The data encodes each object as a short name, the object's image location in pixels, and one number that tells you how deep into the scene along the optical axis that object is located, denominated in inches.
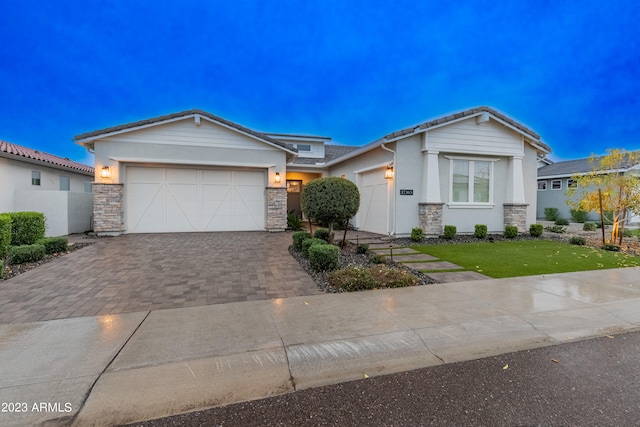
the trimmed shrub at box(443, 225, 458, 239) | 439.8
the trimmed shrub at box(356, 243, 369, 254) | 337.7
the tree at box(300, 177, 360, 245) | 321.7
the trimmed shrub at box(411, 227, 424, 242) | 423.8
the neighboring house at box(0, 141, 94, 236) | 439.8
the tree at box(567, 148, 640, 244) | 415.8
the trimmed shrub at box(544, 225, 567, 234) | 547.2
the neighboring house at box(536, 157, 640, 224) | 837.8
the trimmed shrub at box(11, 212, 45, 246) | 333.4
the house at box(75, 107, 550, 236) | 443.2
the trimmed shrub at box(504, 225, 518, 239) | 462.9
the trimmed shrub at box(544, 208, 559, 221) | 824.9
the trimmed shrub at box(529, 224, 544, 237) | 481.4
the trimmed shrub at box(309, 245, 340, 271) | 250.4
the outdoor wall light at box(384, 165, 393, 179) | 446.4
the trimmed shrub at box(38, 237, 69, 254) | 315.6
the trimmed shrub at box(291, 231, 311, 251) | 342.0
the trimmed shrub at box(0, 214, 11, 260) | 286.0
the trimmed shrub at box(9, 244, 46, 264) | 271.0
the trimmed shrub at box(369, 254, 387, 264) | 293.9
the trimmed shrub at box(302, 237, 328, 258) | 305.3
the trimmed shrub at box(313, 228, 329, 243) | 373.5
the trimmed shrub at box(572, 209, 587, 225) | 768.3
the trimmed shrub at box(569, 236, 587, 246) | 418.6
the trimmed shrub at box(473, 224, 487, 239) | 454.3
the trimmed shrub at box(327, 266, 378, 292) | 213.6
